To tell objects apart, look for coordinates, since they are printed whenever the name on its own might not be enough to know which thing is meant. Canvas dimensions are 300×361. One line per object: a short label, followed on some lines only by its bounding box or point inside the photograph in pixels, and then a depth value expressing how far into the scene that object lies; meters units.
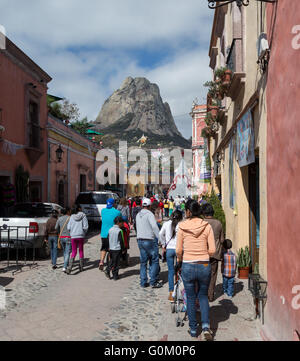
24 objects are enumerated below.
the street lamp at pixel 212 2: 4.77
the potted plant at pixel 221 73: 8.69
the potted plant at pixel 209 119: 13.09
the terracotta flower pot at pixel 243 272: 7.56
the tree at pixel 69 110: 33.16
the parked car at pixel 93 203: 16.70
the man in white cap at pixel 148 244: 7.06
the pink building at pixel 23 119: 12.93
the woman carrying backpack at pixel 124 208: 10.65
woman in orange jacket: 4.49
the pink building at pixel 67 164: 17.83
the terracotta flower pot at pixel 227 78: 8.43
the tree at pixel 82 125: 34.16
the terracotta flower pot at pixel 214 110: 11.97
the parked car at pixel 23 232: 9.51
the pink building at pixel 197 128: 40.69
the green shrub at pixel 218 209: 11.45
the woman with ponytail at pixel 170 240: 6.26
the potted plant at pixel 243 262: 7.48
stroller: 5.12
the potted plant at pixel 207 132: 14.30
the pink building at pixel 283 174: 3.59
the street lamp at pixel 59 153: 17.27
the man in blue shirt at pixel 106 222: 8.52
